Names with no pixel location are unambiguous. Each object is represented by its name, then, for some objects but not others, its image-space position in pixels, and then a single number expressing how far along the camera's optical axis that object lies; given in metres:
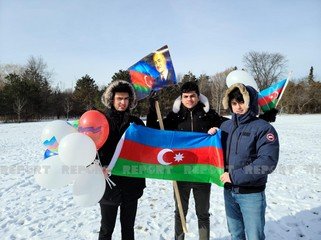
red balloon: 3.31
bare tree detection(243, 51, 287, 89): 77.94
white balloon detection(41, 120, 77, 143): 3.46
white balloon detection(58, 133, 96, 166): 3.12
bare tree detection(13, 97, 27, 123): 44.59
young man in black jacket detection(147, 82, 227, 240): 3.94
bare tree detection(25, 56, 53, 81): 68.81
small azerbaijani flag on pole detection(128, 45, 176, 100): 4.16
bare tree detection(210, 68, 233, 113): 72.45
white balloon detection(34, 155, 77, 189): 3.34
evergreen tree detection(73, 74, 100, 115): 54.81
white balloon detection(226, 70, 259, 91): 3.82
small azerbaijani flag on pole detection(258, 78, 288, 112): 3.73
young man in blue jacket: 3.03
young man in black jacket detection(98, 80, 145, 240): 3.49
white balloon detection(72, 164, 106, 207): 3.24
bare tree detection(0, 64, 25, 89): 71.16
